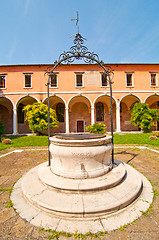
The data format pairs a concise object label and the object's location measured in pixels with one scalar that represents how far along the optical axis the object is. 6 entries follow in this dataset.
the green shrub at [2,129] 11.75
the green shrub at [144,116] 13.13
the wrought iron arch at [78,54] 3.48
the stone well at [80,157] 2.50
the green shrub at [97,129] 9.76
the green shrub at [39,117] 11.54
